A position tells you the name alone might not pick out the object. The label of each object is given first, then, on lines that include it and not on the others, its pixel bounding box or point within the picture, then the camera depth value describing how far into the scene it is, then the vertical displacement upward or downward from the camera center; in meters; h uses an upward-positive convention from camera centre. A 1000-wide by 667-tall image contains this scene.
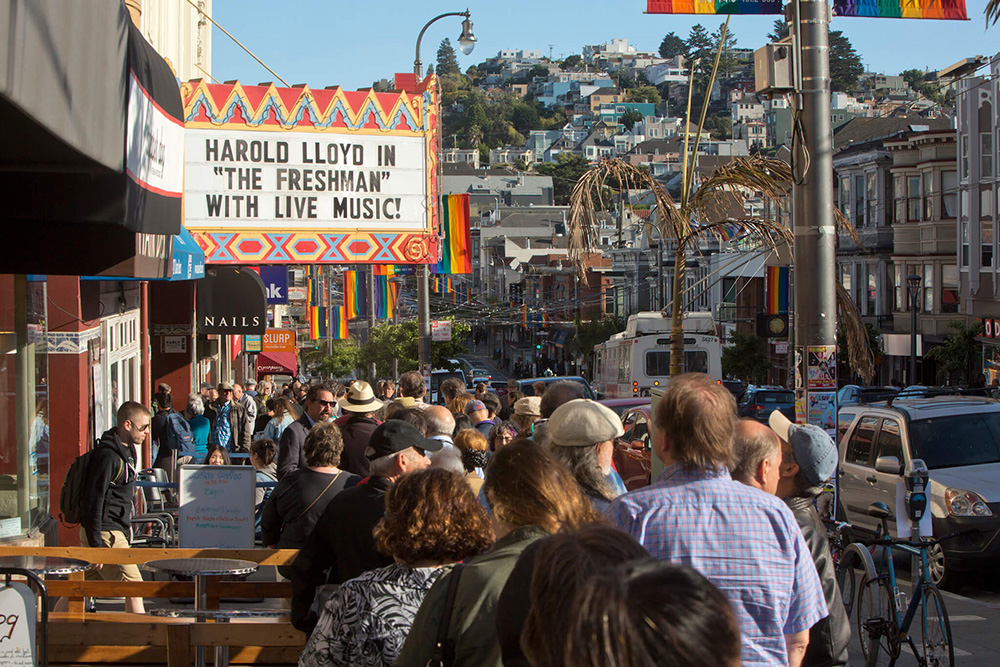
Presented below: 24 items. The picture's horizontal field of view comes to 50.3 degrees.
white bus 28.80 -0.58
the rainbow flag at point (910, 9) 8.73 +2.59
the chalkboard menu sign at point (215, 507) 8.55 -1.37
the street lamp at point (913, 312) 35.31 +0.42
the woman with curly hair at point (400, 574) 3.67 -0.84
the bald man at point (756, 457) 4.19 -0.51
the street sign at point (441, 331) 30.23 +0.05
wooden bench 5.41 -1.55
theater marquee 11.90 +1.84
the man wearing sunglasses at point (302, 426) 9.12 -0.82
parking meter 6.96 -1.11
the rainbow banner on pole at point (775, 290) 40.44 +1.42
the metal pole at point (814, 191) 8.08 +1.03
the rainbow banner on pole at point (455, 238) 20.48 +1.88
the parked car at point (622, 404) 17.59 -1.24
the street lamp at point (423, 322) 22.14 +0.24
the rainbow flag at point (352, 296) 40.69 +1.47
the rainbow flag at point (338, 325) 44.37 +0.40
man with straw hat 8.47 -0.75
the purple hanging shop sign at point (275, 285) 30.97 +1.47
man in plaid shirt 3.32 -0.66
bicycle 6.20 -1.72
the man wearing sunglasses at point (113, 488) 7.72 -1.10
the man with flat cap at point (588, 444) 4.90 -0.53
